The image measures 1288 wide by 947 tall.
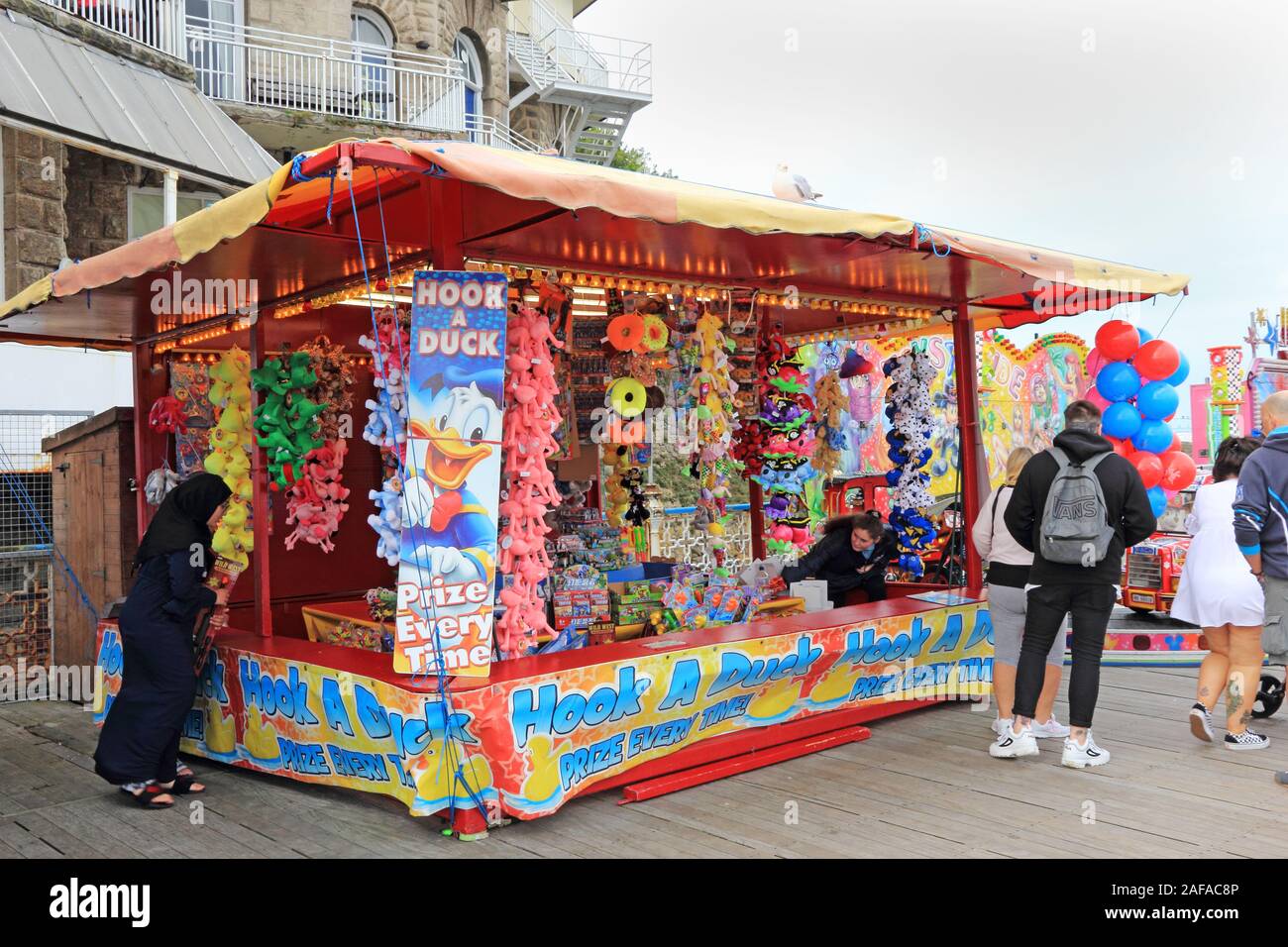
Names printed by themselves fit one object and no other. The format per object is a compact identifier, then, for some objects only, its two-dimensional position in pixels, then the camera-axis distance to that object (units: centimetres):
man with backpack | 498
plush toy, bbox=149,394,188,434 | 697
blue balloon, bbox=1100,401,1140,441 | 719
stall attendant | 708
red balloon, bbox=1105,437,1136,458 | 727
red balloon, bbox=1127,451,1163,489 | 721
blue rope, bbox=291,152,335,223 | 354
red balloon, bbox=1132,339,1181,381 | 714
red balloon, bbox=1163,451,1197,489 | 734
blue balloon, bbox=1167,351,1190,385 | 725
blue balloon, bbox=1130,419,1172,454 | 720
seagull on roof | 564
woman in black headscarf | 498
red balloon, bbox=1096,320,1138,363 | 725
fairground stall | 431
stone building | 1239
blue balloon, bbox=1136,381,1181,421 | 718
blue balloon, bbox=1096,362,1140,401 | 718
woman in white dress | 541
